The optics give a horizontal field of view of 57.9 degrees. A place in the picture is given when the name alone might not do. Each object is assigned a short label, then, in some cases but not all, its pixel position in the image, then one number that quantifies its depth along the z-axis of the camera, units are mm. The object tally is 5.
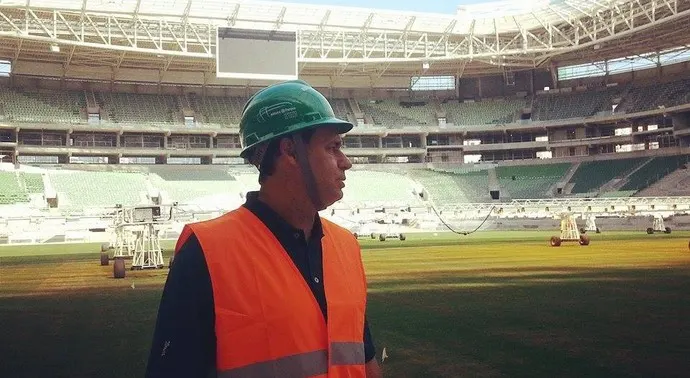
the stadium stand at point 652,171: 56500
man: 2047
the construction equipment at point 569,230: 27328
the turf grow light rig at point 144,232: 19188
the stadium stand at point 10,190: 49044
